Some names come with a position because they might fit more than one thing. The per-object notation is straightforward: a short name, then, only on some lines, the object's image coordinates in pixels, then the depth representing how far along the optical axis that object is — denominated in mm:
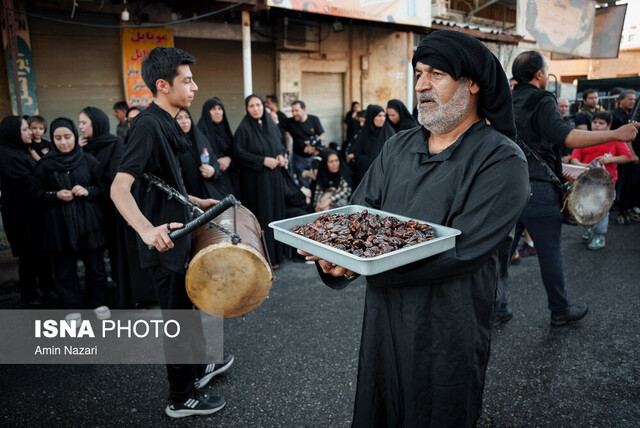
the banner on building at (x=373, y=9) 8453
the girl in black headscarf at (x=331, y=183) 6742
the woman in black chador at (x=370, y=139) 7344
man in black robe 1887
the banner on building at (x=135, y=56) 8432
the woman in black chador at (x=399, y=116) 7785
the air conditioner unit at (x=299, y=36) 10531
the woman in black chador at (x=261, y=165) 6203
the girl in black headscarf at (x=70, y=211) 4441
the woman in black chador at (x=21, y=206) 4918
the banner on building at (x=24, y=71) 7379
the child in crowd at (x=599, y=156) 6453
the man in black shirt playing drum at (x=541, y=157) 3912
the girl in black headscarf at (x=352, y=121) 10648
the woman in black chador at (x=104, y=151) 4793
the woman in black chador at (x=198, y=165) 4930
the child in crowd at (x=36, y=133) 5727
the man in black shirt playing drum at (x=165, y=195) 2607
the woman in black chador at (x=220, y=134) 6141
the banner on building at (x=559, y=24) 14398
